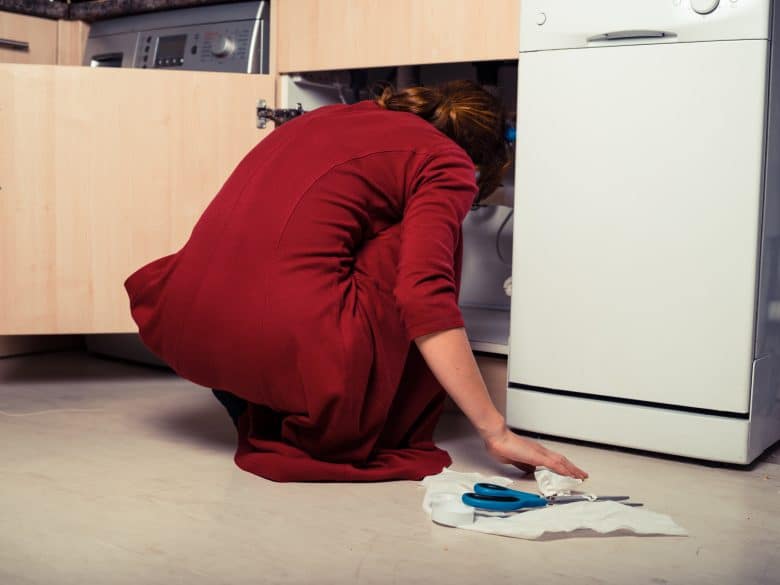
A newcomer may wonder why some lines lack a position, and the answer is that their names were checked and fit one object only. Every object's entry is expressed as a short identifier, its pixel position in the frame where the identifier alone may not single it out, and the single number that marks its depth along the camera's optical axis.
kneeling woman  1.42
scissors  1.34
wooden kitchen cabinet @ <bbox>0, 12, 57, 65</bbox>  2.37
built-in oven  2.18
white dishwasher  1.59
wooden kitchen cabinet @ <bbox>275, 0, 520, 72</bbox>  1.84
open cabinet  2.21
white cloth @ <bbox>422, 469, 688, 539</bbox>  1.30
